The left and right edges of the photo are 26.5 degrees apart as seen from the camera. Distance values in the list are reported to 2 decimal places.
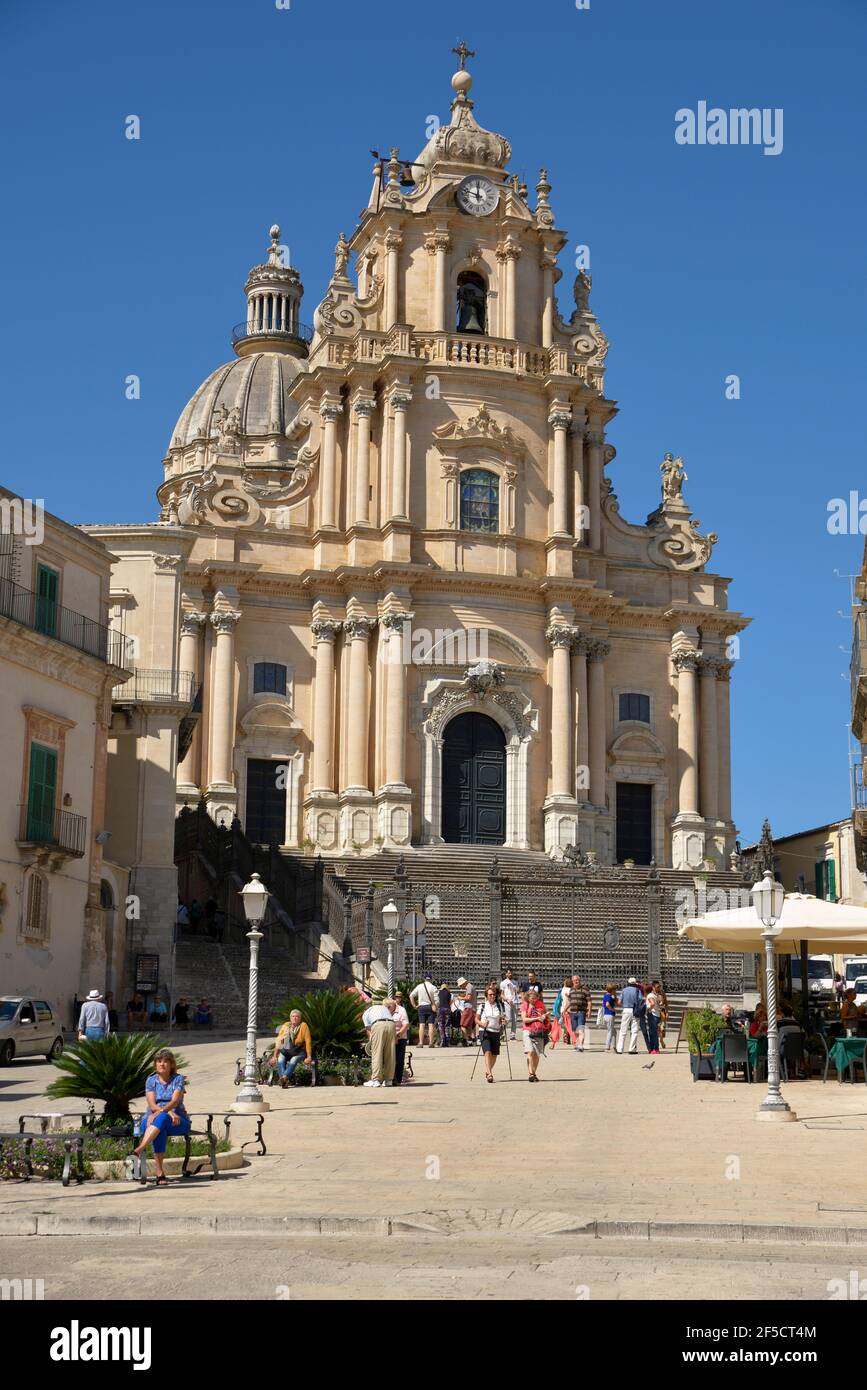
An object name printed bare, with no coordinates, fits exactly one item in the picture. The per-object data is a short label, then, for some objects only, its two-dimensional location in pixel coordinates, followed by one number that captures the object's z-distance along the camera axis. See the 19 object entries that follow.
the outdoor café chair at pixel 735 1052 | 28.02
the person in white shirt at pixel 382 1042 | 25.98
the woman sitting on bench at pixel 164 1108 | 16.77
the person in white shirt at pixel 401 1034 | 26.59
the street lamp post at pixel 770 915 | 22.89
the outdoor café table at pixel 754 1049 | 27.78
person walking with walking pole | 27.84
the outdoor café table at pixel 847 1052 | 26.67
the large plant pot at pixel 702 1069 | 28.17
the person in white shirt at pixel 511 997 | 36.72
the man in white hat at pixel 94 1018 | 28.61
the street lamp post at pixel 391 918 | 33.03
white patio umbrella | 27.00
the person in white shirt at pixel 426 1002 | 34.84
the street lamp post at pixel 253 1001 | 22.72
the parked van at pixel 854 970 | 54.47
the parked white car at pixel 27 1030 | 31.00
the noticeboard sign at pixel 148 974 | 40.25
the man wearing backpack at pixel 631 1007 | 33.41
